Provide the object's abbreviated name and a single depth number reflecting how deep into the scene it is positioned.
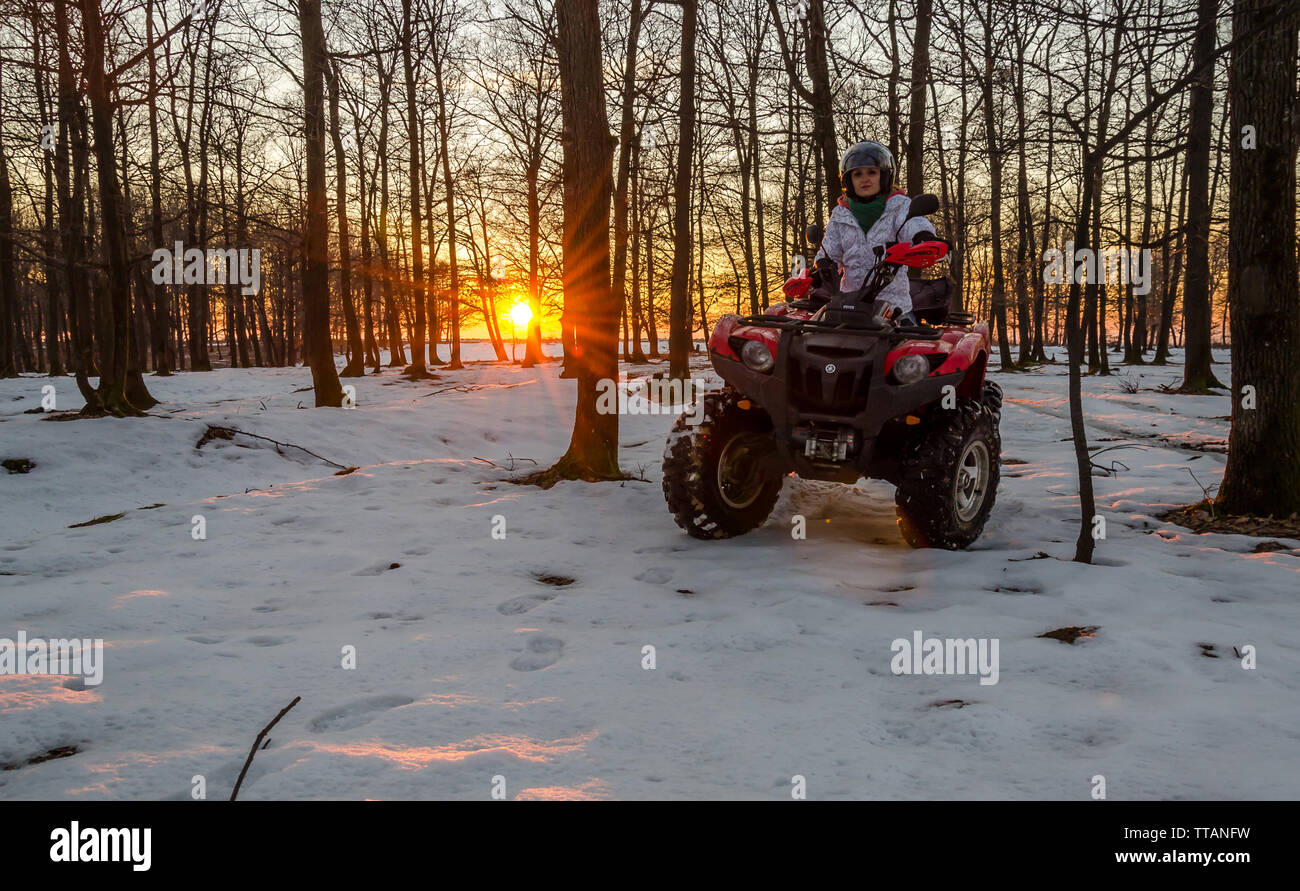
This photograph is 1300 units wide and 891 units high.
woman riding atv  5.09
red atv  4.53
